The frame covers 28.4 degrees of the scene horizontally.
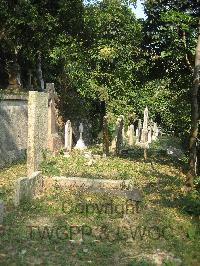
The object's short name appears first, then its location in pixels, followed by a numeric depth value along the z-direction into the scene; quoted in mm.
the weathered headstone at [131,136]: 23092
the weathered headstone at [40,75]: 23625
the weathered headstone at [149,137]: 24155
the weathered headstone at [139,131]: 24234
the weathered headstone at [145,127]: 19325
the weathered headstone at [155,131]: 29505
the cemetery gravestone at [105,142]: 16578
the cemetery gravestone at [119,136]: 17241
